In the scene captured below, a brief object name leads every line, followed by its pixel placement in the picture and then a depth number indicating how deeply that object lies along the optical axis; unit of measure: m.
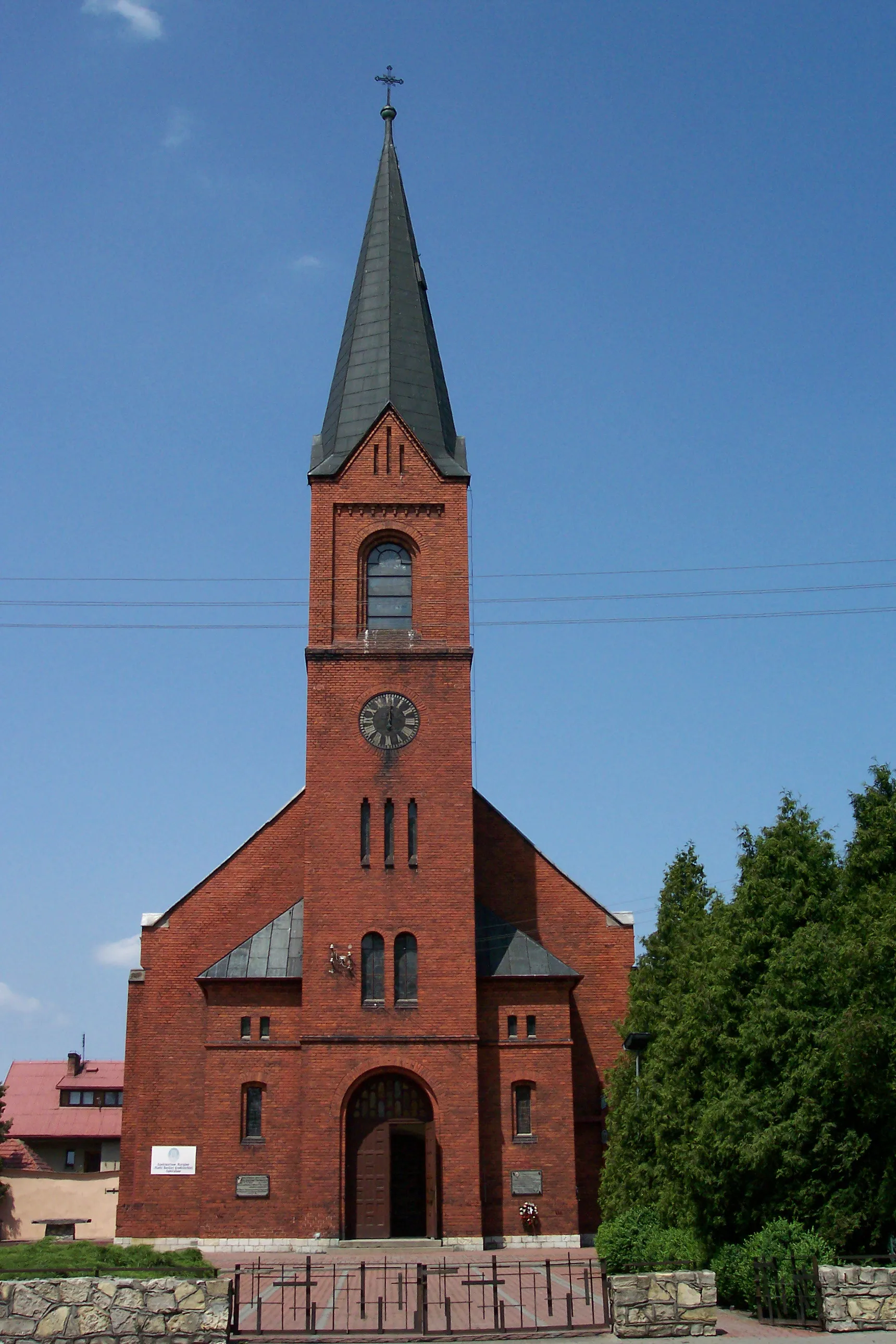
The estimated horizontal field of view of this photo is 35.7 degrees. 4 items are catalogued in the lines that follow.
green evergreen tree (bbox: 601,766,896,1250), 20.53
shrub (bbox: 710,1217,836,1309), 19.83
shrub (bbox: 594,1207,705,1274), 21.67
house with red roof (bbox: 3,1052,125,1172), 52.75
